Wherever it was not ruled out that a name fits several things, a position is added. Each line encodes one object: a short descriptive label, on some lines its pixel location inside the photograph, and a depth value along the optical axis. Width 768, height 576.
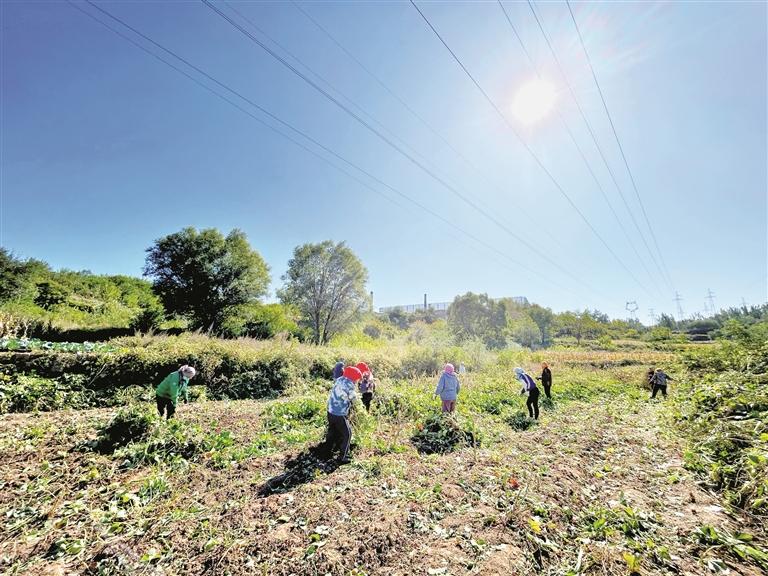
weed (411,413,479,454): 6.84
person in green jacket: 6.89
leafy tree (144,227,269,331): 19.75
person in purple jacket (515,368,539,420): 9.86
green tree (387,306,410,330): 70.55
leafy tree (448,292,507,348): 46.19
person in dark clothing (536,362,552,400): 11.80
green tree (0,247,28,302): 15.48
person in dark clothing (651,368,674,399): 14.63
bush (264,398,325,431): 7.91
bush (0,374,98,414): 7.76
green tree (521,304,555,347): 67.36
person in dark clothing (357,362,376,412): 9.25
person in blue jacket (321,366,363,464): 5.77
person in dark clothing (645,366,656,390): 15.82
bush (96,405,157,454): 5.47
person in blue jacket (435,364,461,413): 8.48
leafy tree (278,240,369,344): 29.70
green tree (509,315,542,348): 56.93
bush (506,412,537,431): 9.23
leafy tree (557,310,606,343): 57.72
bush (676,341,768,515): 4.01
